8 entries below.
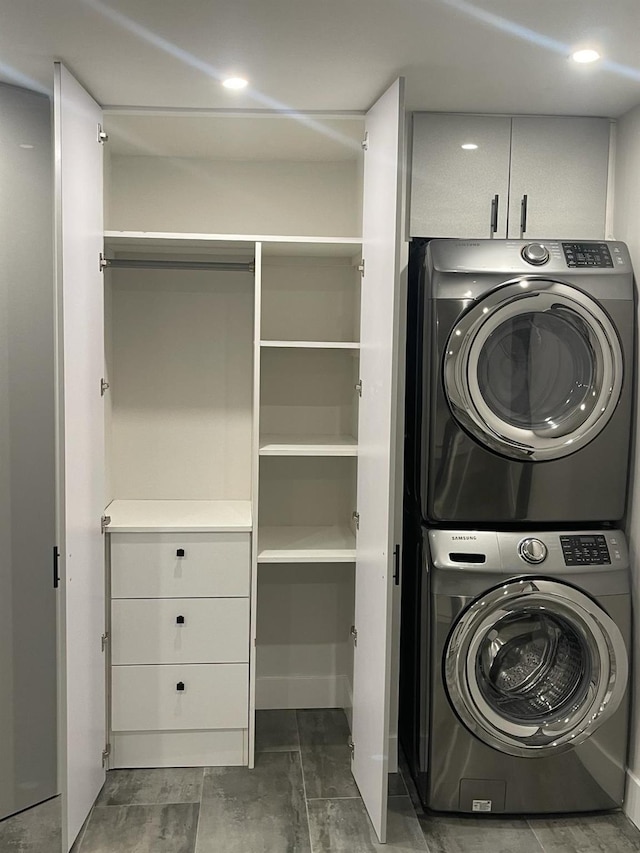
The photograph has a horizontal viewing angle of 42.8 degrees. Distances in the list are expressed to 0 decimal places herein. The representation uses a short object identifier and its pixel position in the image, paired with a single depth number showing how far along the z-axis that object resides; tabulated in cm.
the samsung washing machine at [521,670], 263
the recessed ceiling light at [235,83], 249
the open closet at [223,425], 257
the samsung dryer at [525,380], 262
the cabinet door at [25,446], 260
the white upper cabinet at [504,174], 282
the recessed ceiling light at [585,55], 223
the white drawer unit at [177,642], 299
